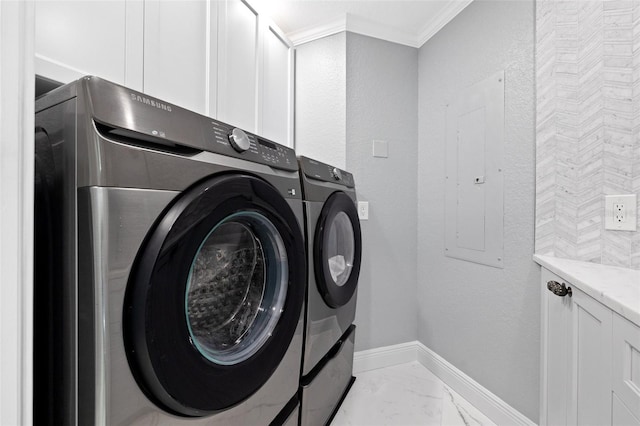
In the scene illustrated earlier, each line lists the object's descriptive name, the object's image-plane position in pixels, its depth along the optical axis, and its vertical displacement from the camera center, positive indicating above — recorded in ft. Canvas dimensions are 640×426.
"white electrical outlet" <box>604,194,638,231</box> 3.46 +0.03
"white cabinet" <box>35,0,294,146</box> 3.04 +2.07
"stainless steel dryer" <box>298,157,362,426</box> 4.02 -1.08
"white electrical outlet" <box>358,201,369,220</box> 6.65 +0.11
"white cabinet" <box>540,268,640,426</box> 2.10 -1.32
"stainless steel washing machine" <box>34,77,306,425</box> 1.83 -0.28
